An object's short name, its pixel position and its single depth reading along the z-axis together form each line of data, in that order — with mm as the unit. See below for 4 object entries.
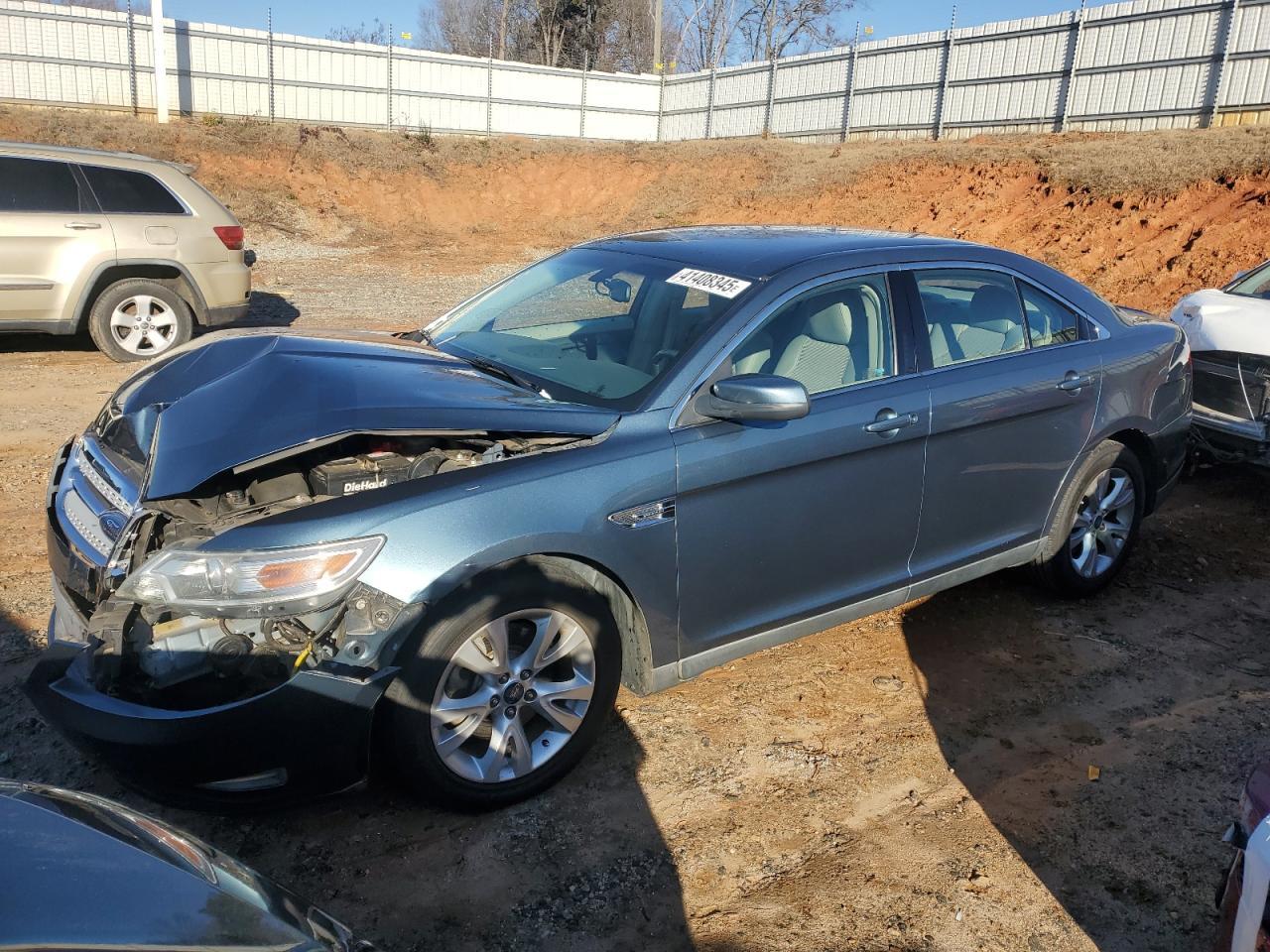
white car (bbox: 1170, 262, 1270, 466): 6234
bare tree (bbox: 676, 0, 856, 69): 43875
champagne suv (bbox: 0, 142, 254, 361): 8844
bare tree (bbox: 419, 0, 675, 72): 47469
